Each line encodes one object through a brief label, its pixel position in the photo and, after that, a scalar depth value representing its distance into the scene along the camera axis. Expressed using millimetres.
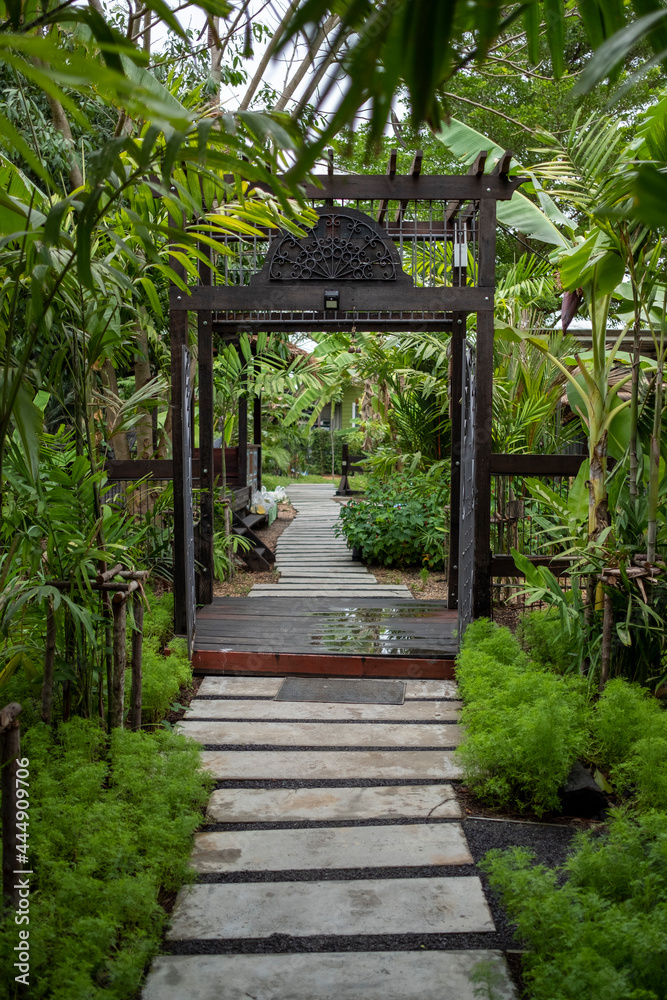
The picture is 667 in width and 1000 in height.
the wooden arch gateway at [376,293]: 4750
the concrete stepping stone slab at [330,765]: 3570
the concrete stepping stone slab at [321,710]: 4297
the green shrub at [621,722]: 3271
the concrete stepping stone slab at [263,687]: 4668
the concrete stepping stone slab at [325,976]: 2090
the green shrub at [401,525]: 8320
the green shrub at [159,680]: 3982
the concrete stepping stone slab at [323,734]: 3943
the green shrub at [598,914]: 1849
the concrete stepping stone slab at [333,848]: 2834
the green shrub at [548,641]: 4258
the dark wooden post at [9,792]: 2023
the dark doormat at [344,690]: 4578
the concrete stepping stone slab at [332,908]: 2428
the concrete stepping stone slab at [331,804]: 3195
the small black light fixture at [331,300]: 4840
